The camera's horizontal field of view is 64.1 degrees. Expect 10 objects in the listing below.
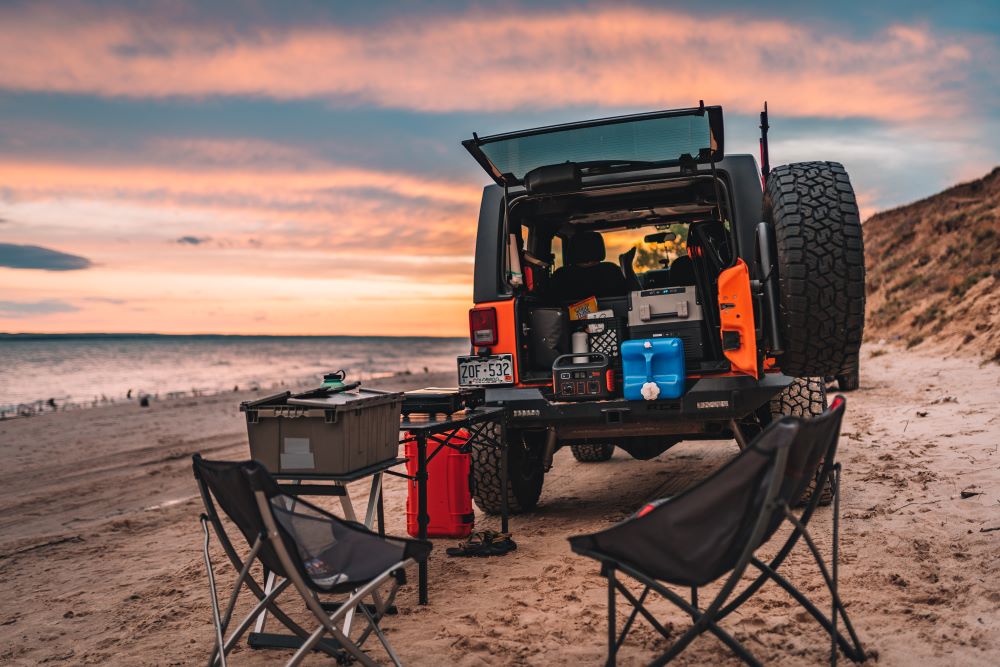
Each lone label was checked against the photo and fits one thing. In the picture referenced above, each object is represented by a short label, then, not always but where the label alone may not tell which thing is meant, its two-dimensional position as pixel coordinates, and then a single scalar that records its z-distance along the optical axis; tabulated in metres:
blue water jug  4.94
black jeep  4.57
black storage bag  5.61
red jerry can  5.20
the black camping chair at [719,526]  2.45
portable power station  5.09
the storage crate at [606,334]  5.60
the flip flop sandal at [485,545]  4.83
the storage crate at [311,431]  3.38
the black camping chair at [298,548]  2.63
